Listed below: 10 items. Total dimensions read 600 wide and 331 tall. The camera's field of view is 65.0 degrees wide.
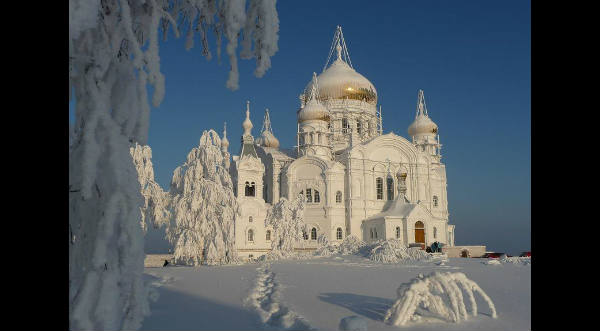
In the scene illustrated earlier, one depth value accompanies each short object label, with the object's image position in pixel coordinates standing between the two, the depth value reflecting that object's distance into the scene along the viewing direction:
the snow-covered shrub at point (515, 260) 21.21
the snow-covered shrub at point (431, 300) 7.52
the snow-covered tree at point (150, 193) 22.12
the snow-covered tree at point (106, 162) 3.72
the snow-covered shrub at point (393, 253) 24.20
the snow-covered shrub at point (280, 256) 27.83
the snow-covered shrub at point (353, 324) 6.96
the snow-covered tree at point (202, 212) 21.73
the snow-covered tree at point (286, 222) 31.25
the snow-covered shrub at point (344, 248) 29.92
